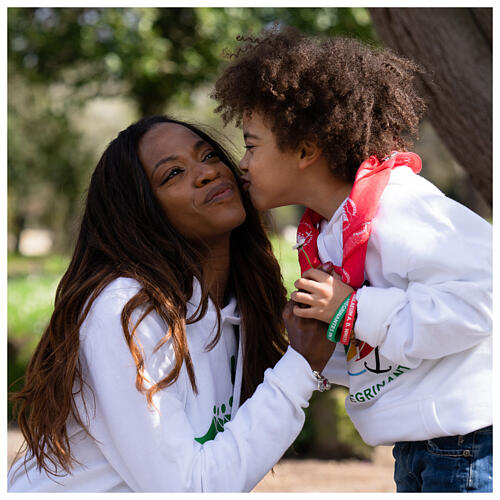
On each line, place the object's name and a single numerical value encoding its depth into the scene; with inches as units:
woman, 81.4
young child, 77.4
